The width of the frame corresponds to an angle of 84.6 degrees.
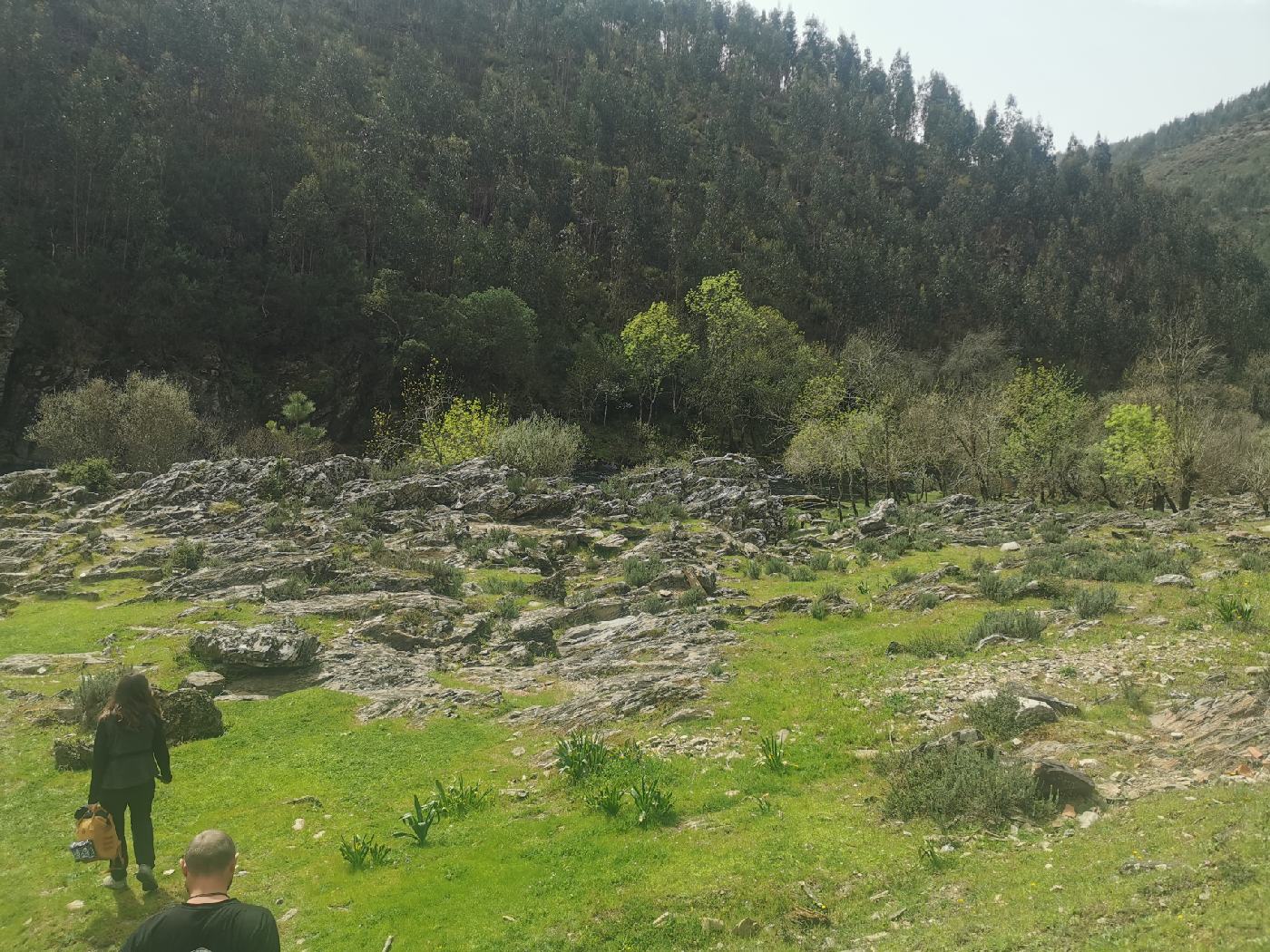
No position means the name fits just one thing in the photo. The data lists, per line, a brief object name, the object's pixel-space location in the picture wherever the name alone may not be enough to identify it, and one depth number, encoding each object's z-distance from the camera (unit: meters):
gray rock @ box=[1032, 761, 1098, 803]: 9.76
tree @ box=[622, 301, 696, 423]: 88.88
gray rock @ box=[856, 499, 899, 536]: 40.03
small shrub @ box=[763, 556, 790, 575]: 32.09
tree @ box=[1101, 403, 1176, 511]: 44.03
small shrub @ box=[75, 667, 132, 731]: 15.34
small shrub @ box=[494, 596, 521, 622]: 24.58
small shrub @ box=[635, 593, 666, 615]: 24.28
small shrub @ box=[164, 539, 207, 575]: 28.19
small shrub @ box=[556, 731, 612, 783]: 12.07
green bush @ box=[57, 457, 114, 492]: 42.50
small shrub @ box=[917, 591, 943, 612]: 22.95
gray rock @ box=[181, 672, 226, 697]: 16.36
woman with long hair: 9.19
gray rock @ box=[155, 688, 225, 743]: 14.67
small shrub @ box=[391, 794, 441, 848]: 10.45
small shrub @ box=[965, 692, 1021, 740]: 12.09
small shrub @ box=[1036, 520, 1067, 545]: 32.34
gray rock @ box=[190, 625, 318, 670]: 18.42
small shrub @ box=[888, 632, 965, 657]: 17.16
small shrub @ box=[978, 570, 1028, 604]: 22.44
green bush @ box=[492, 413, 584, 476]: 56.06
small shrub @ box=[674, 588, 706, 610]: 25.45
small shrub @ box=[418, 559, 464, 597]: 26.95
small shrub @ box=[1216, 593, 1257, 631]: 15.93
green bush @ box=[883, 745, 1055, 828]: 9.63
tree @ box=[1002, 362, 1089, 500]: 54.19
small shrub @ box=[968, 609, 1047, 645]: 17.56
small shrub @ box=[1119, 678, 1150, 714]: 12.52
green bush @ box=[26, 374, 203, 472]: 53.09
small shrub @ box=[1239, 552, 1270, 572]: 21.66
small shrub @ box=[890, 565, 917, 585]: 27.20
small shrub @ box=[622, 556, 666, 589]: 28.19
